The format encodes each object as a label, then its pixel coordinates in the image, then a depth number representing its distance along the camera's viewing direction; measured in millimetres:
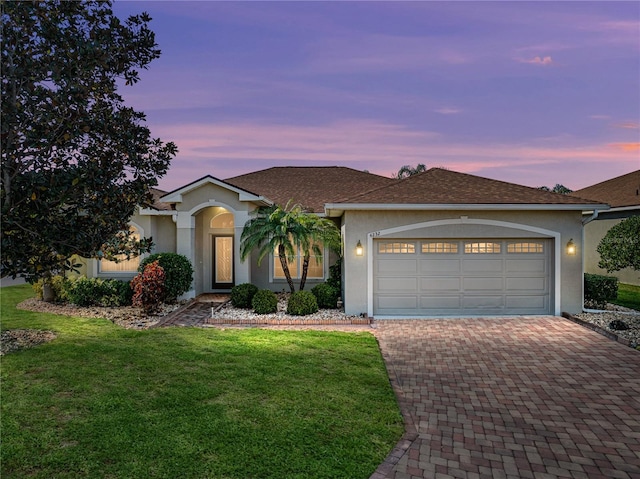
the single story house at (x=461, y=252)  11000
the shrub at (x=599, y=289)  11578
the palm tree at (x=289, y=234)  11828
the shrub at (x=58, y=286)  13336
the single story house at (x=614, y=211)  17714
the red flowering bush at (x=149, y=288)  11273
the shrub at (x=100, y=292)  12867
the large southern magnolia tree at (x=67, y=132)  6117
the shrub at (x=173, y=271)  12484
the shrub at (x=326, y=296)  11883
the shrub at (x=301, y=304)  11102
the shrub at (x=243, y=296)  12094
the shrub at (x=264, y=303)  11281
